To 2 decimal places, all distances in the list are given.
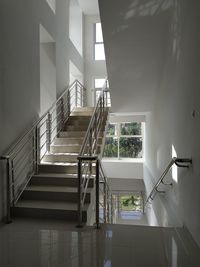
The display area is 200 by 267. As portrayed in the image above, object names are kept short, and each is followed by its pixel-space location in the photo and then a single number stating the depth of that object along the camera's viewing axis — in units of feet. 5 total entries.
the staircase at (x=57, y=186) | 11.37
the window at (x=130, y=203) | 31.68
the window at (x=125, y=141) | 33.53
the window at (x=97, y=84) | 30.14
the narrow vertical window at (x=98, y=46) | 30.25
